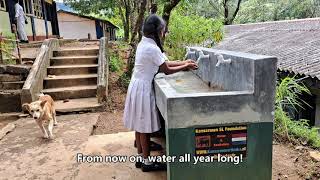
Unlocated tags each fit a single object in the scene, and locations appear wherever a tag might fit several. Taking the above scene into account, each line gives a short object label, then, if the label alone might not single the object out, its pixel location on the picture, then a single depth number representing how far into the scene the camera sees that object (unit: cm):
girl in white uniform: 322
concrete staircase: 672
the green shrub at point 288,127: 473
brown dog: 469
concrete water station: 257
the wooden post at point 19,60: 764
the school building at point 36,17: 1164
